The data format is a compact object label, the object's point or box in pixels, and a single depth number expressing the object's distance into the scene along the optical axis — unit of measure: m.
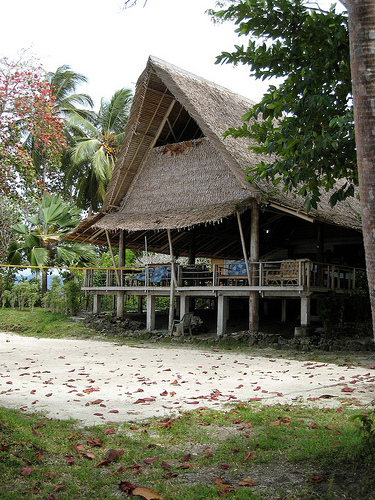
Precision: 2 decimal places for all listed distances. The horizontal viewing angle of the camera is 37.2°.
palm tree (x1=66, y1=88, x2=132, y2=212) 30.27
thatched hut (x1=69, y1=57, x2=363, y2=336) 15.59
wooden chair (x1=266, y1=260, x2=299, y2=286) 14.43
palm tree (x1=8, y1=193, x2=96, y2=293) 23.72
